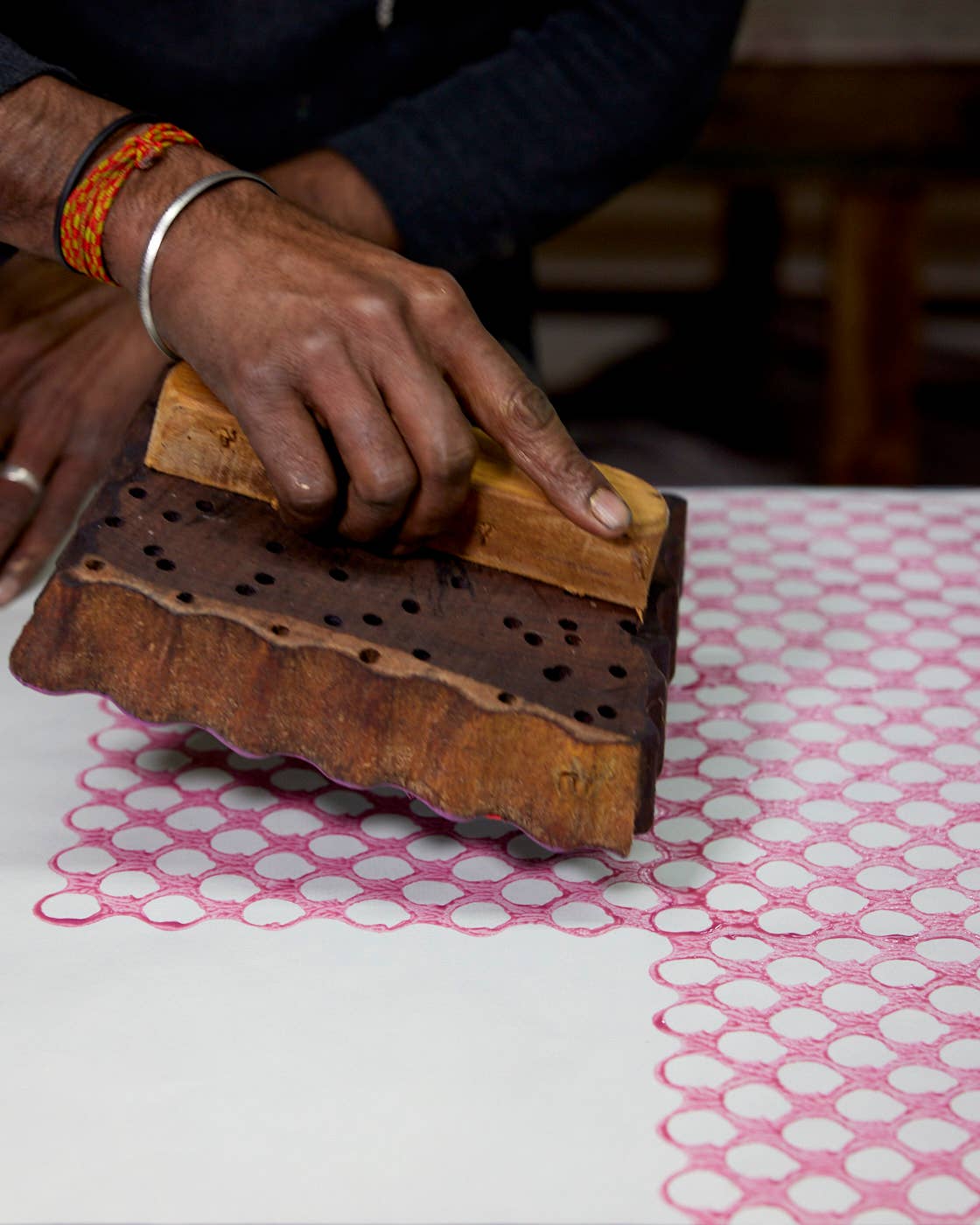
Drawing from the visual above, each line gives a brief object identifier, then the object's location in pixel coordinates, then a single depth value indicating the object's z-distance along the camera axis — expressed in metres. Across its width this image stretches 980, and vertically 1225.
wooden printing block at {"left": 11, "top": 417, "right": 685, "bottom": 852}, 0.74
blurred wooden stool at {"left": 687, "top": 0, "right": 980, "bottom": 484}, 2.22
